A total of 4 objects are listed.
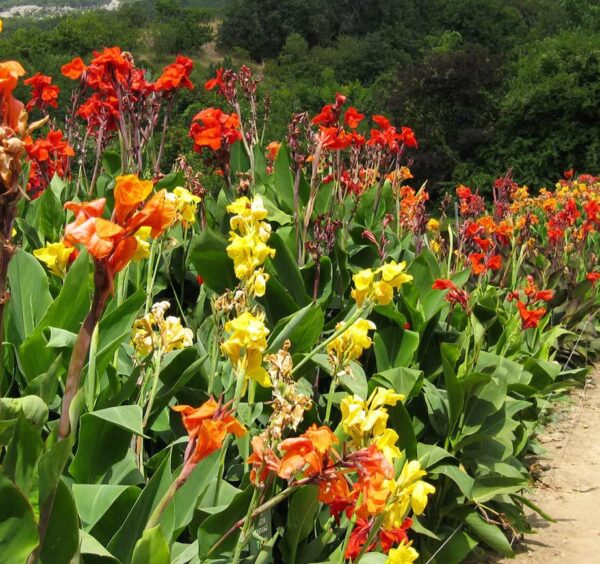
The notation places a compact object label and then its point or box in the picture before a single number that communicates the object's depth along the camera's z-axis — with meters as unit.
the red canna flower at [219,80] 3.33
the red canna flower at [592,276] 4.38
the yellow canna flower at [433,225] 4.58
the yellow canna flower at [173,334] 1.45
